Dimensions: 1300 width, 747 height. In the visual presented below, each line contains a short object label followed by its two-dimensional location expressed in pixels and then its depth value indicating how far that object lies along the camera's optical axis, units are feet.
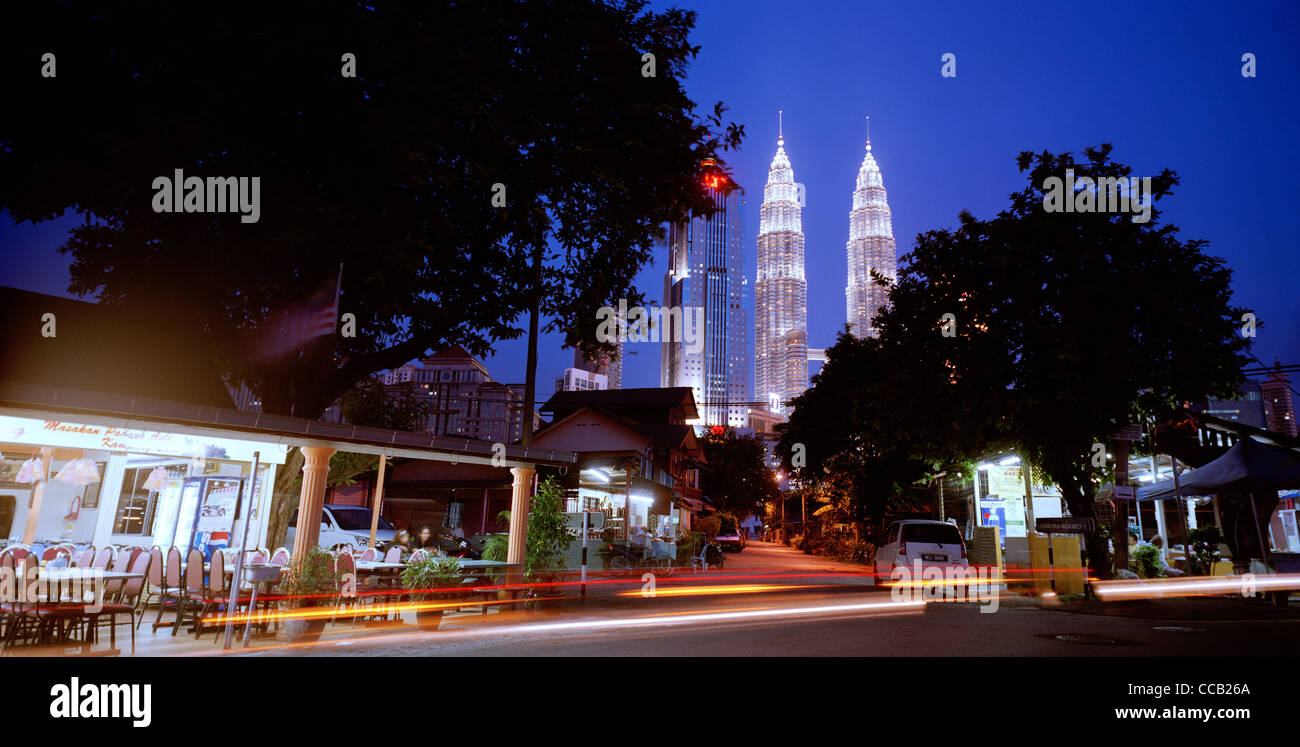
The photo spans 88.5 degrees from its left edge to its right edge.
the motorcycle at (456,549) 74.69
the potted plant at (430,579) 34.17
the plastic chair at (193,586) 31.01
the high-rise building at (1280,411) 282.91
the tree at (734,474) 214.48
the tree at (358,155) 32.91
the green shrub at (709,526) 144.87
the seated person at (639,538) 90.53
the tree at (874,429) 55.62
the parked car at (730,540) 168.39
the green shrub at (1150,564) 63.05
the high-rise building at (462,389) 504.43
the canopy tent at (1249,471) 48.29
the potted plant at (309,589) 29.97
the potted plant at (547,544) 45.42
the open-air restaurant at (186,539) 26.16
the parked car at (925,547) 52.70
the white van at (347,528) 65.77
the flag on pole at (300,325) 34.81
